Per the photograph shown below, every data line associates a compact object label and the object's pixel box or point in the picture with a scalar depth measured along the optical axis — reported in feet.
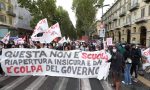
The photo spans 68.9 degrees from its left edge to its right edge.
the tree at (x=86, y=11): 75.03
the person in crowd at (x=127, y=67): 14.36
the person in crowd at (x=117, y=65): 12.23
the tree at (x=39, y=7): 64.71
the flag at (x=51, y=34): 18.87
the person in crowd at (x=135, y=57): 15.88
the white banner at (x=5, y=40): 21.58
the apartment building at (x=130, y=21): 54.67
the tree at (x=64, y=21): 90.99
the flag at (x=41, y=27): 19.03
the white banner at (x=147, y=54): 19.03
